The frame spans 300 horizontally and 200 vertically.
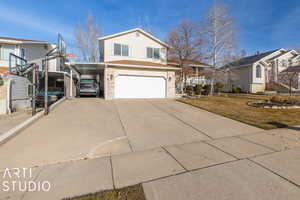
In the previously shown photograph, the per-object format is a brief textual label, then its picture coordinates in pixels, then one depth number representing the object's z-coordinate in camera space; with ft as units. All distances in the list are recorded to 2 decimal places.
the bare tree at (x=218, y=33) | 55.85
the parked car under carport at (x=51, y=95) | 37.28
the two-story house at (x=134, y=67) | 40.07
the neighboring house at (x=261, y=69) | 77.10
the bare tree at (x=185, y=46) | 59.52
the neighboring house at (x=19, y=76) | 25.17
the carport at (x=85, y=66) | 38.58
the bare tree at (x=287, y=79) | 46.71
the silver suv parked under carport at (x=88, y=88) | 44.06
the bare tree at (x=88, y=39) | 79.00
